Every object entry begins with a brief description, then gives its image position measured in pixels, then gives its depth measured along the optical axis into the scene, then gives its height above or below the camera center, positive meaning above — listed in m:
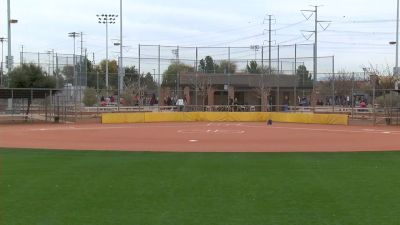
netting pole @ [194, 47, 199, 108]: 54.89 +4.24
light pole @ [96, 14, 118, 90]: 77.51 +12.33
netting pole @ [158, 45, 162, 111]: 50.12 +2.22
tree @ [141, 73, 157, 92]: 52.94 +1.91
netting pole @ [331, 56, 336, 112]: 44.88 +2.78
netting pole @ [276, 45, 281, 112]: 50.72 +1.33
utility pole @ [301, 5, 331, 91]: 50.06 +3.39
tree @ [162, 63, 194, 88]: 54.31 +3.01
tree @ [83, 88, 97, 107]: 49.06 +0.33
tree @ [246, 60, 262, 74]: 56.07 +3.62
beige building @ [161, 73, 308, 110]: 52.91 +1.39
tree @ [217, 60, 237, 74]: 57.28 +3.76
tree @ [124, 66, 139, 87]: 56.99 +2.90
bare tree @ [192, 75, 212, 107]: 55.22 +1.70
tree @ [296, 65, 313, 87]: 52.50 +2.51
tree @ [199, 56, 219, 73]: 56.91 +3.91
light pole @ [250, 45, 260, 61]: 55.53 +5.65
